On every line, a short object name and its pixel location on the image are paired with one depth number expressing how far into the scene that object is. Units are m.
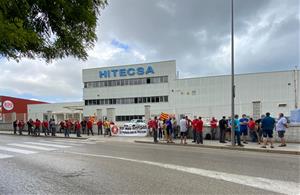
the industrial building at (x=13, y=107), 28.23
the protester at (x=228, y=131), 12.66
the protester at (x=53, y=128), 19.23
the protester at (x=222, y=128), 12.12
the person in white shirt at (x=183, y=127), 12.39
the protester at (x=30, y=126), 20.36
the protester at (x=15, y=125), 21.81
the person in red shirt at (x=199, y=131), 12.06
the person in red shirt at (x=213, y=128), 13.20
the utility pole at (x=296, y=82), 31.64
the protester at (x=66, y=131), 18.40
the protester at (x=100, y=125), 18.82
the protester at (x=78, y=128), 17.55
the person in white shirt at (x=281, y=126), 10.13
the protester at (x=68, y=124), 18.39
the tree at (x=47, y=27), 2.61
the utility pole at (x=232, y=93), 10.55
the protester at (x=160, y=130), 15.31
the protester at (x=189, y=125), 13.97
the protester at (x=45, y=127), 19.66
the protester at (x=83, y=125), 19.76
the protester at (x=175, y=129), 14.52
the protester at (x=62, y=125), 20.08
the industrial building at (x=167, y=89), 32.65
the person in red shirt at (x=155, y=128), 13.66
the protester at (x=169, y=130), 13.09
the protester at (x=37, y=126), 19.86
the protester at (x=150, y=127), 15.78
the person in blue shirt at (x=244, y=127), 11.84
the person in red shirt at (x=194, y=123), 12.39
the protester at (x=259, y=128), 11.86
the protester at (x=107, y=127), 18.25
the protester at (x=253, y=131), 11.93
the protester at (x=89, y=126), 19.03
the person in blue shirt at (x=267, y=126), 10.20
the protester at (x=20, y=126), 21.47
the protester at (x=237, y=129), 10.97
